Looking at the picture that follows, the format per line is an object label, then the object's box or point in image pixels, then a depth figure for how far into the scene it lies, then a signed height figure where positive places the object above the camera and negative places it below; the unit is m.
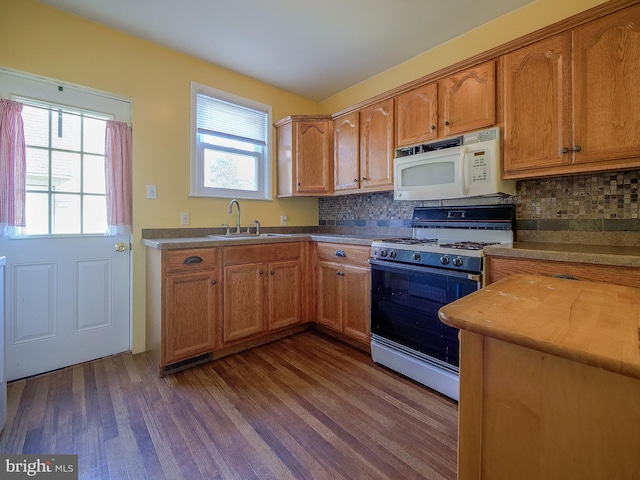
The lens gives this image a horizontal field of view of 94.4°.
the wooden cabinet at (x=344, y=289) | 2.44 -0.44
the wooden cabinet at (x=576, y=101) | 1.53 +0.79
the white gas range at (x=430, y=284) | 1.83 -0.30
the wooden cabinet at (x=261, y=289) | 2.40 -0.43
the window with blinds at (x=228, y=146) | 2.79 +0.96
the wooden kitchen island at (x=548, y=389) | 0.52 -0.30
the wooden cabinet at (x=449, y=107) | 2.01 +0.99
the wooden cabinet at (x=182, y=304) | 2.09 -0.47
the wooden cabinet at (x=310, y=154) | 3.11 +0.91
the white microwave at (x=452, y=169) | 1.97 +0.52
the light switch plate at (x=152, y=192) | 2.49 +0.41
